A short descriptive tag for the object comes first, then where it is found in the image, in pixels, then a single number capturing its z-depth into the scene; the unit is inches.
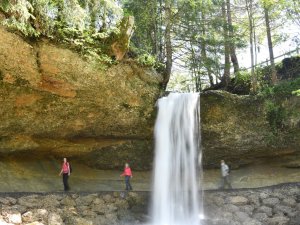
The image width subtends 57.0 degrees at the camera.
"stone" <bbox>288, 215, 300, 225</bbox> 349.3
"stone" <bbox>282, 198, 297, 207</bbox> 367.3
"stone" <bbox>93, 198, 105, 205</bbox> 358.0
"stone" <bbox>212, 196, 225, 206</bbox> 375.0
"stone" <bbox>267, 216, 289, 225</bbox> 348.8
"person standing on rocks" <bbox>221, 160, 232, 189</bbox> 418.8
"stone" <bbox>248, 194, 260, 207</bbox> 372.9
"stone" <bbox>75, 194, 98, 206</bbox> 353.2
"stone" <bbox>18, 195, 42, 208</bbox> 331.0
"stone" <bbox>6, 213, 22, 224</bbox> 311.8
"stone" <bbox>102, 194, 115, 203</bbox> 363.4
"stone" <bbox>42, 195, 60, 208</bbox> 337.4
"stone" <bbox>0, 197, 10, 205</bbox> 324.1
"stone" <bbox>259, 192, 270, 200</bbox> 377.3
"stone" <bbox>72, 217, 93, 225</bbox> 333.3
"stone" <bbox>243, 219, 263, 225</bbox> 349.3
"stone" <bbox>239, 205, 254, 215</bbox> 365.3
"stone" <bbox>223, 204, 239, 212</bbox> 366.1
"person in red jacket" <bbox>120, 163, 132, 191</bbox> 401.9
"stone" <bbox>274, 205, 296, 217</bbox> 360.0
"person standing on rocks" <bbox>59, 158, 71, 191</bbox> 388.0
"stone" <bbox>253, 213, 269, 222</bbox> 355.9
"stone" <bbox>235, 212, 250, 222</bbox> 355.8
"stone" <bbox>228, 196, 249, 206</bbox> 373.0
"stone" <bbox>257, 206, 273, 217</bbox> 362.3
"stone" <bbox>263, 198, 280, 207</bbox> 369.6
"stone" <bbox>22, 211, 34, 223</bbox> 318.5
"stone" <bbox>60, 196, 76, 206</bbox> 345.6
